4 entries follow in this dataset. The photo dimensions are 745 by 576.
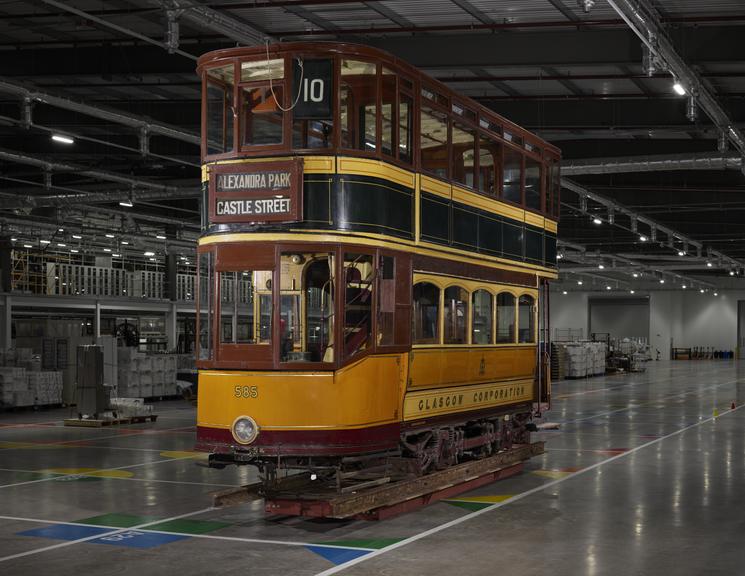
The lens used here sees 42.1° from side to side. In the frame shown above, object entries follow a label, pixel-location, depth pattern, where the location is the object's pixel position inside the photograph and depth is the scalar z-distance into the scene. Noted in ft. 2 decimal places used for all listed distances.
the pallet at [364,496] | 35.88
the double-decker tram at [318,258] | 36.09
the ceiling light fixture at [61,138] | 74.43
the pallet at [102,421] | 81.48
